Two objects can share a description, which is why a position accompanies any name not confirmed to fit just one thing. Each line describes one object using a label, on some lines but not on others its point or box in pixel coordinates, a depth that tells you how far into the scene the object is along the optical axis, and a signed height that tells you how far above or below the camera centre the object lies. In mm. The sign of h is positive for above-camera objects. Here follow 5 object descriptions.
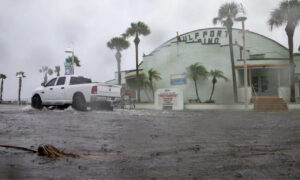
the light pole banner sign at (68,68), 18031 +2190
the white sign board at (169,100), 17031 +51
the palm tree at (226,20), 14900 +4459
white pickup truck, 9380 +278
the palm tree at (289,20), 14744 +4376
